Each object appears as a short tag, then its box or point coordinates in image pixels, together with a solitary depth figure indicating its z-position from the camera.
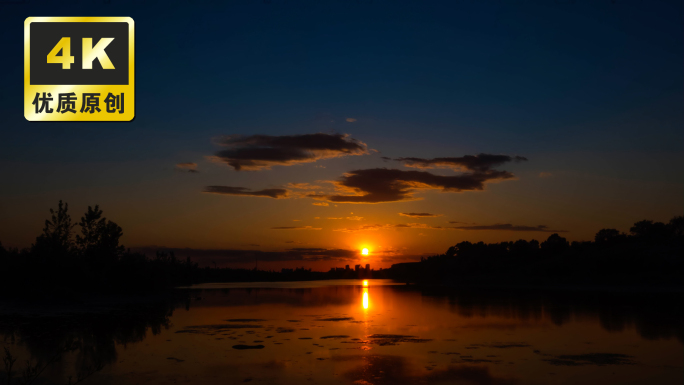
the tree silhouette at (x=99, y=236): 75.44
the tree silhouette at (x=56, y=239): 55.31
